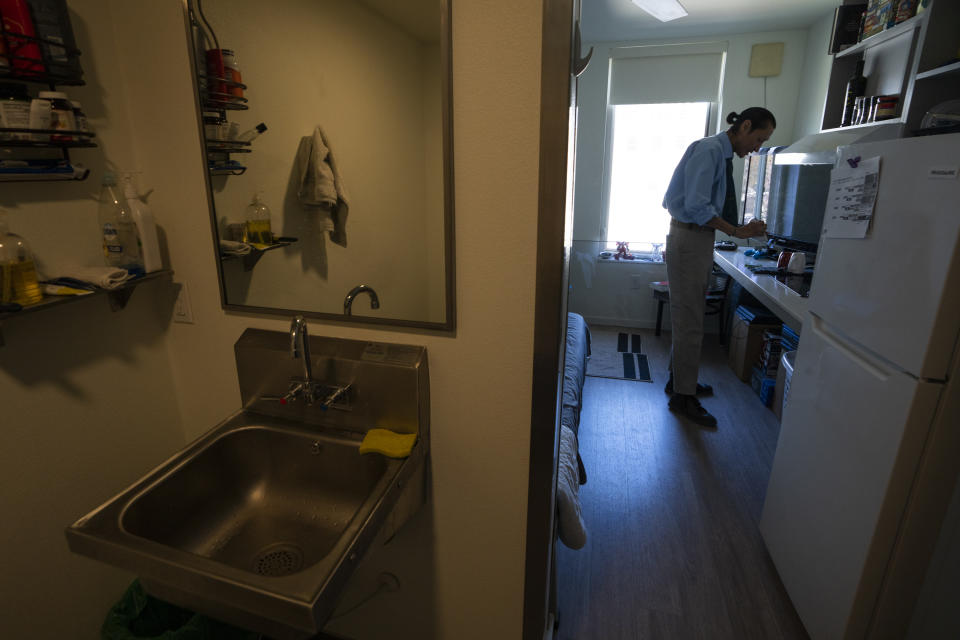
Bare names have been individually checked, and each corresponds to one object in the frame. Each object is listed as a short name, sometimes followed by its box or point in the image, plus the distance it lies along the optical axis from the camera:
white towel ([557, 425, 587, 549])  1.47
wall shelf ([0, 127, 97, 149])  0.95
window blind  4.19
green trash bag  1.29
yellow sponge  1.10
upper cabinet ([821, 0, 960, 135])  2.11
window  4.42
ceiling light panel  2.62
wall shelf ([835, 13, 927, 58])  2.23
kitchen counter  2.22
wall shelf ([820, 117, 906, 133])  2.34
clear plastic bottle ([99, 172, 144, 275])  1.19
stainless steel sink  0.83
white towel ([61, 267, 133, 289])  1.10
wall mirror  1.06
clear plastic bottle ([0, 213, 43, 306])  0.96
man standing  2.69
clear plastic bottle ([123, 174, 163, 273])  1.20
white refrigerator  1.15
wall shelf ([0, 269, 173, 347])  0.96
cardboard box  3.42
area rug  3.75
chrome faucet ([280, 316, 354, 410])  1.18
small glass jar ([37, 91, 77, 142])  1.00
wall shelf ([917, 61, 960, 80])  1.95
